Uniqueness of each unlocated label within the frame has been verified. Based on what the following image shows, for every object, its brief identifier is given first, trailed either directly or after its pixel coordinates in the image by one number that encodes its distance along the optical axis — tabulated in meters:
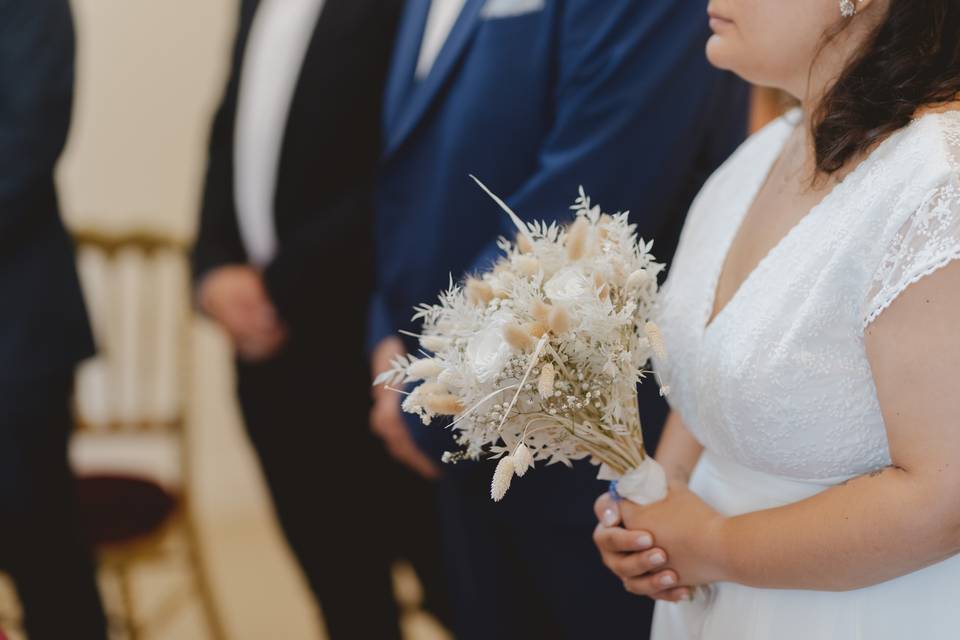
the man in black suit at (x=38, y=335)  2.12
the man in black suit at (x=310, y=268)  2.43
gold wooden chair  2.72
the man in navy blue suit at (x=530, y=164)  1.78
